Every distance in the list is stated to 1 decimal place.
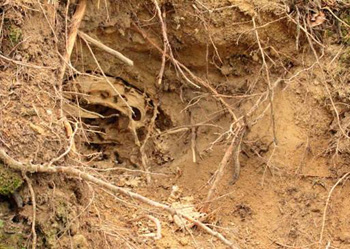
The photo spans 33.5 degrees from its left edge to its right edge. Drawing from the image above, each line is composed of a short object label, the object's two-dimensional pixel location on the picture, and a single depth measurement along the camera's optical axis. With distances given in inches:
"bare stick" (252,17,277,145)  131.1
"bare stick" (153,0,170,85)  126.4
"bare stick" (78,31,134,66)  119.7
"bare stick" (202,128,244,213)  130.7
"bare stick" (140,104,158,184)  144.9
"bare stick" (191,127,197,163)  142.4
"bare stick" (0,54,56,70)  100.6
